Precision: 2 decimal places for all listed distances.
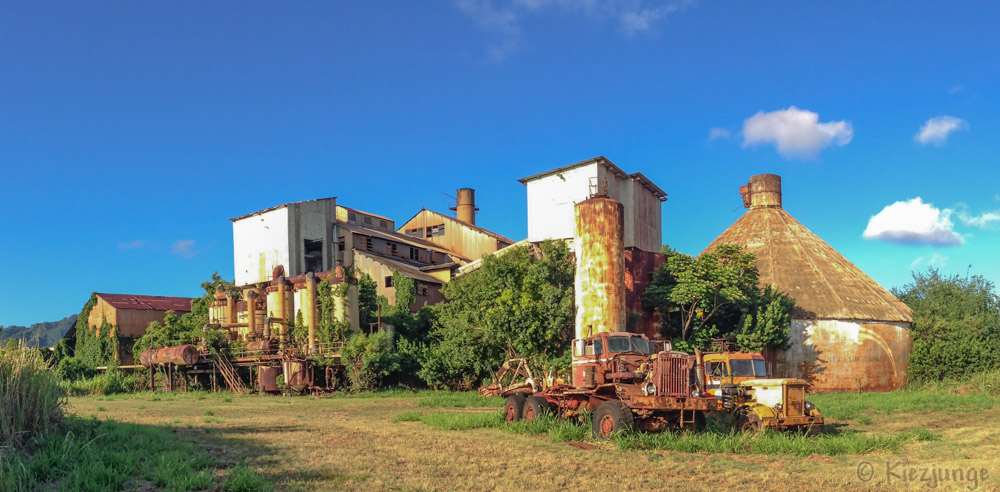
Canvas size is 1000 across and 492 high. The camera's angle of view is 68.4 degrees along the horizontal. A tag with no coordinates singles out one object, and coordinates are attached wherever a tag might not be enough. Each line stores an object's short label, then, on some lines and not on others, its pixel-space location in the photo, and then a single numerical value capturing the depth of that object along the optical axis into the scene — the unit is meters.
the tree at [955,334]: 35.91
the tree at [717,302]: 32.88
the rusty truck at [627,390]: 16.42
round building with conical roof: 35.38
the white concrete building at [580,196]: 39.50
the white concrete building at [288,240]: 48.72
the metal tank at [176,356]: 39.59
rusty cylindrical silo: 29.11
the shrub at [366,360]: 36.72
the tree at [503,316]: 33.00
